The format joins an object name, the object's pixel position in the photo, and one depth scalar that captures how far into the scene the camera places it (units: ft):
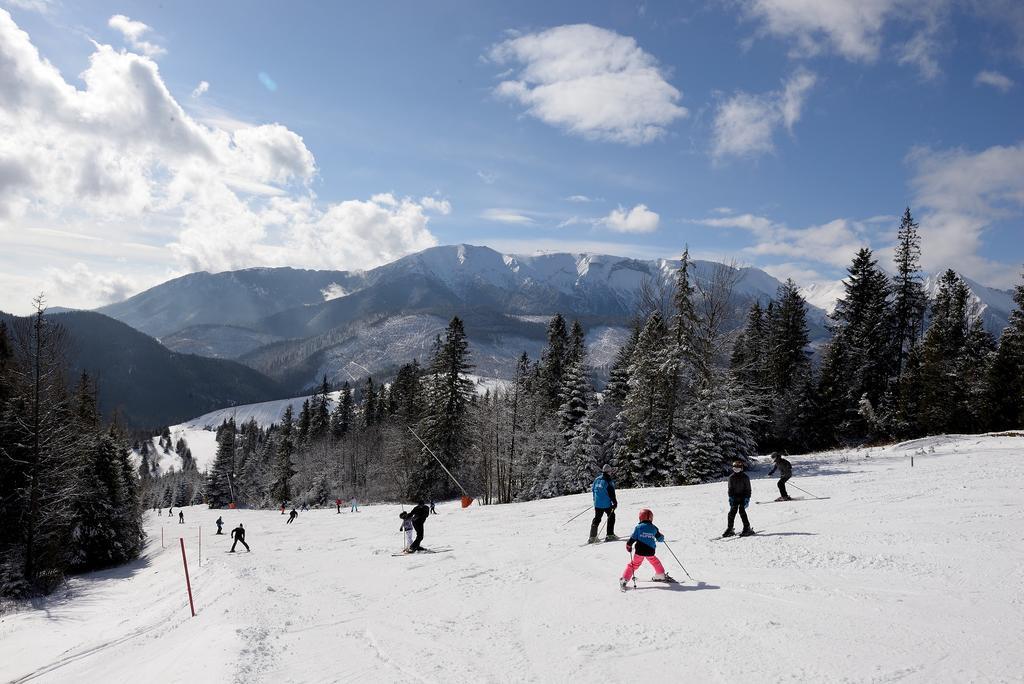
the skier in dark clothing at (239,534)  84.38
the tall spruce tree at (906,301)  138.31
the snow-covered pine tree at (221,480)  264.11
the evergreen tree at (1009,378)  105.81
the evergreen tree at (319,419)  284.82
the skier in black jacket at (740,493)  41.91
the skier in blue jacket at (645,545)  33.35
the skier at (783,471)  54.80
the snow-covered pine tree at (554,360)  159.07
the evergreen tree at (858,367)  136.26
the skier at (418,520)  56.03
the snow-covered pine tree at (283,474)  233.14
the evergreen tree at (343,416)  287.67
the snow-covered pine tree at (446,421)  152.87
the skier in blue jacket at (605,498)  45.96
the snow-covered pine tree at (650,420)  98.22
